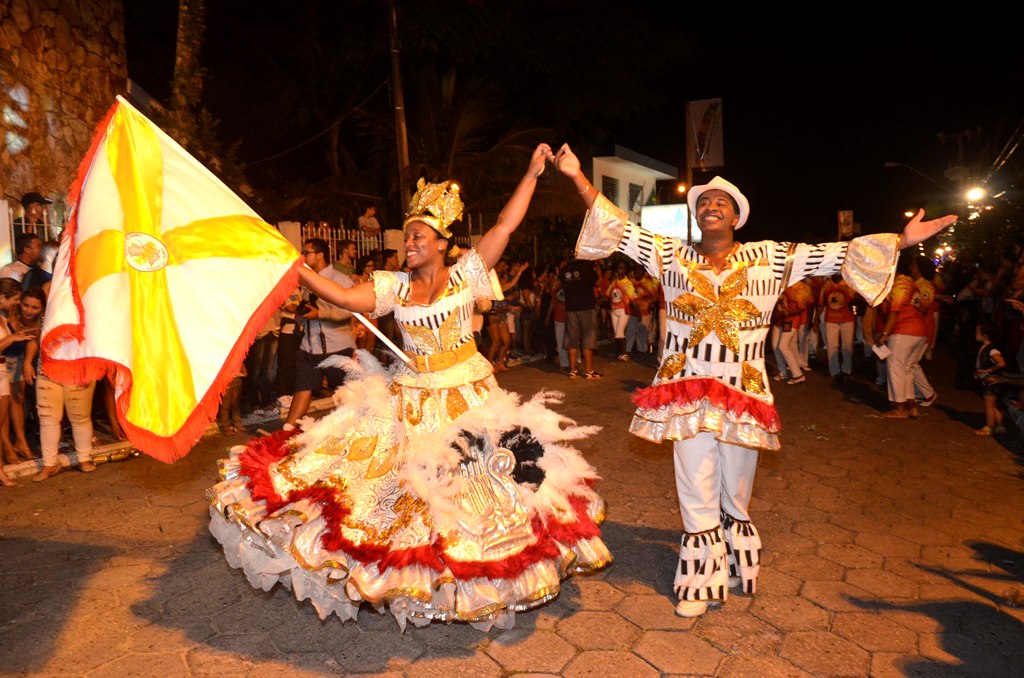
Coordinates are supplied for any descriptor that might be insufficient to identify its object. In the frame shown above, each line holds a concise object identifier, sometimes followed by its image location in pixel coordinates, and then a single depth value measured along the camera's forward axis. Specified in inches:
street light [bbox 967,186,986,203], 1465.6
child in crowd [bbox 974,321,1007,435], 315.3
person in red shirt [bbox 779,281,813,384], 434.9
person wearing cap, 333.1
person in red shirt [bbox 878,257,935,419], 334.0
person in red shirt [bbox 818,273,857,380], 448.8
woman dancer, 128.3
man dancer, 146.6
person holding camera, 284.5
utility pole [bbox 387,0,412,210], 553.9
